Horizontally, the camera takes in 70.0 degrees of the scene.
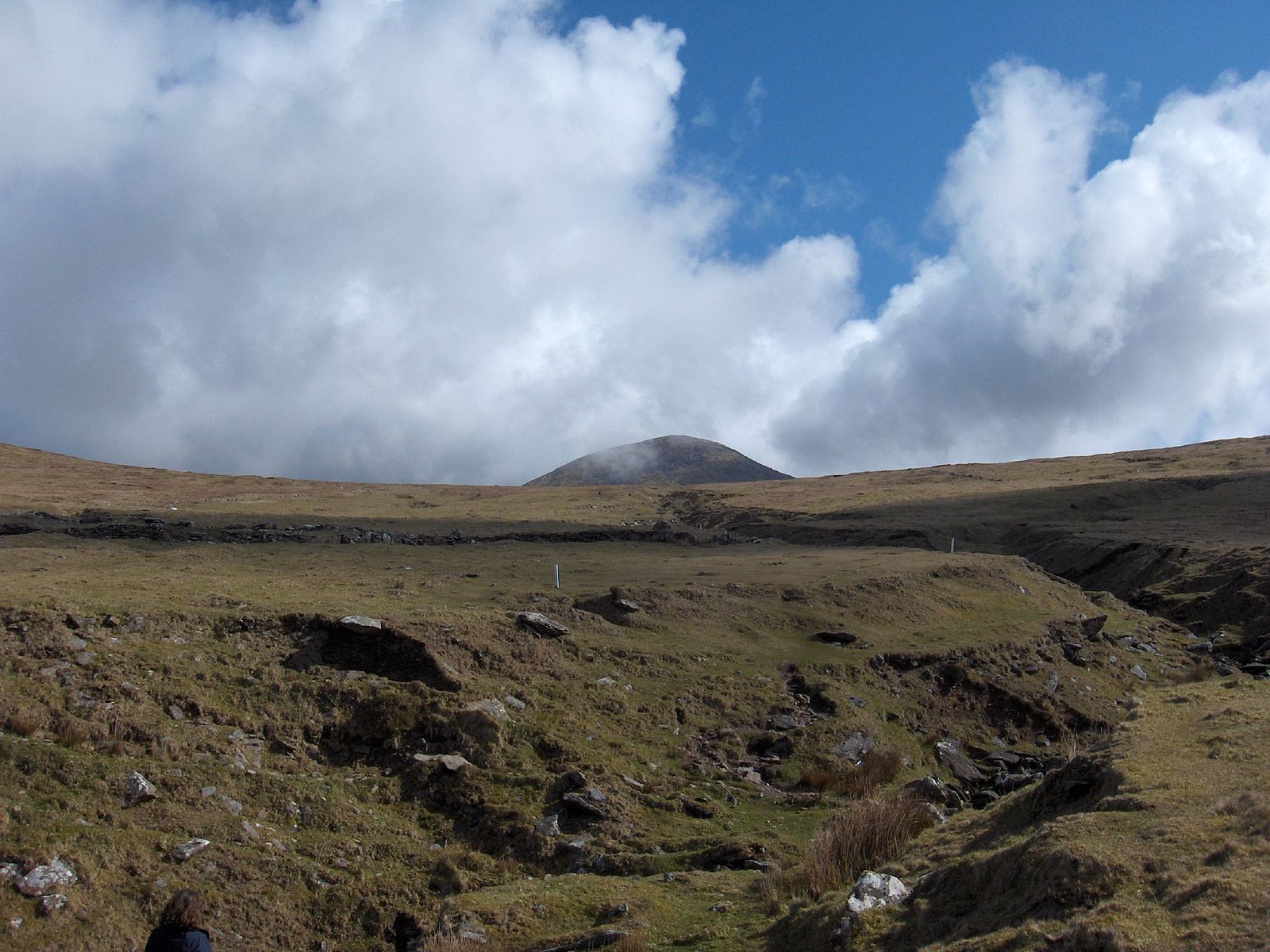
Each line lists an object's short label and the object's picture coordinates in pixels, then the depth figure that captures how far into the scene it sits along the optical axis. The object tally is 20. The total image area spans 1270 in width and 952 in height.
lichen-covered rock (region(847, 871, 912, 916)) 9.26
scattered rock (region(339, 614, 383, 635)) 18.66
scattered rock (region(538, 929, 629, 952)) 10.41
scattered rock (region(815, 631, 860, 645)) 24.53
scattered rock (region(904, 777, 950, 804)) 14.48
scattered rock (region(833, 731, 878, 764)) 18.62
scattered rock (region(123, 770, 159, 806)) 12.56
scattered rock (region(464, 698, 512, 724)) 16.88
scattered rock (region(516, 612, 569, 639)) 21.25
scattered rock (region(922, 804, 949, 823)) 12.92
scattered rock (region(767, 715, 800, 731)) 19.62
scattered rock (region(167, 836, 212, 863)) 11.83
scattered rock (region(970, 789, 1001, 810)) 15.60
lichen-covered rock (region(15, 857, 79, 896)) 10.50
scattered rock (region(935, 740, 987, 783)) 18.52
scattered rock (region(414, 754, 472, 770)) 15.43
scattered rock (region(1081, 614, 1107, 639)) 28.19
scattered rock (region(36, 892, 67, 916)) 10.36
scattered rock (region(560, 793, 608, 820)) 14.92
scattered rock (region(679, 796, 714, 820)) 15.67
